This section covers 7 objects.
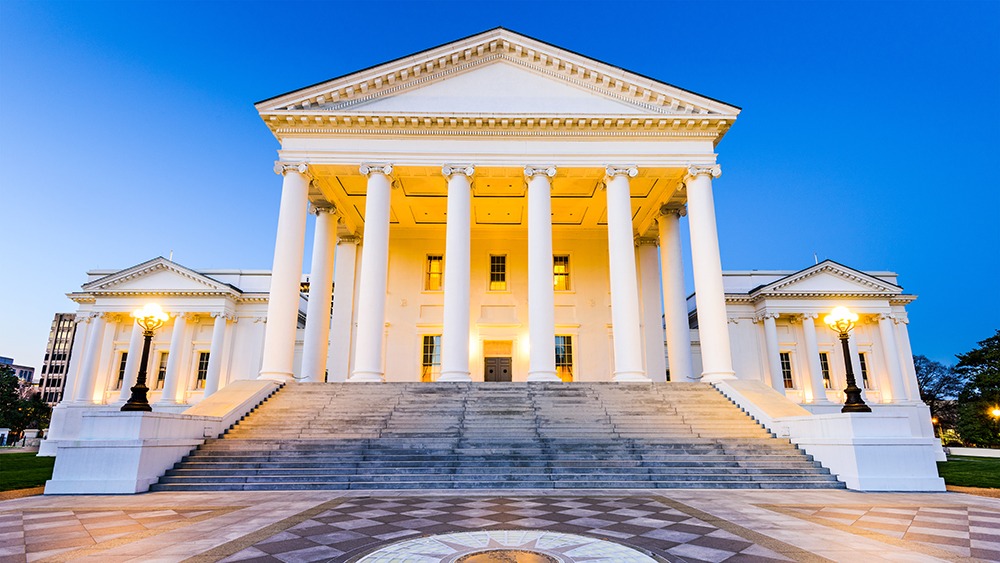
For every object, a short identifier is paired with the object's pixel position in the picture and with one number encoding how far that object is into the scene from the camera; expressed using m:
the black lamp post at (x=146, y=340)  11.16
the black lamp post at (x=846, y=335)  11.60
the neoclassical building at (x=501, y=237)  16.41
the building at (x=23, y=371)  135.07
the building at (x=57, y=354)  104.81
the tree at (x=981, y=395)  35.81
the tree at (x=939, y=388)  58.21
